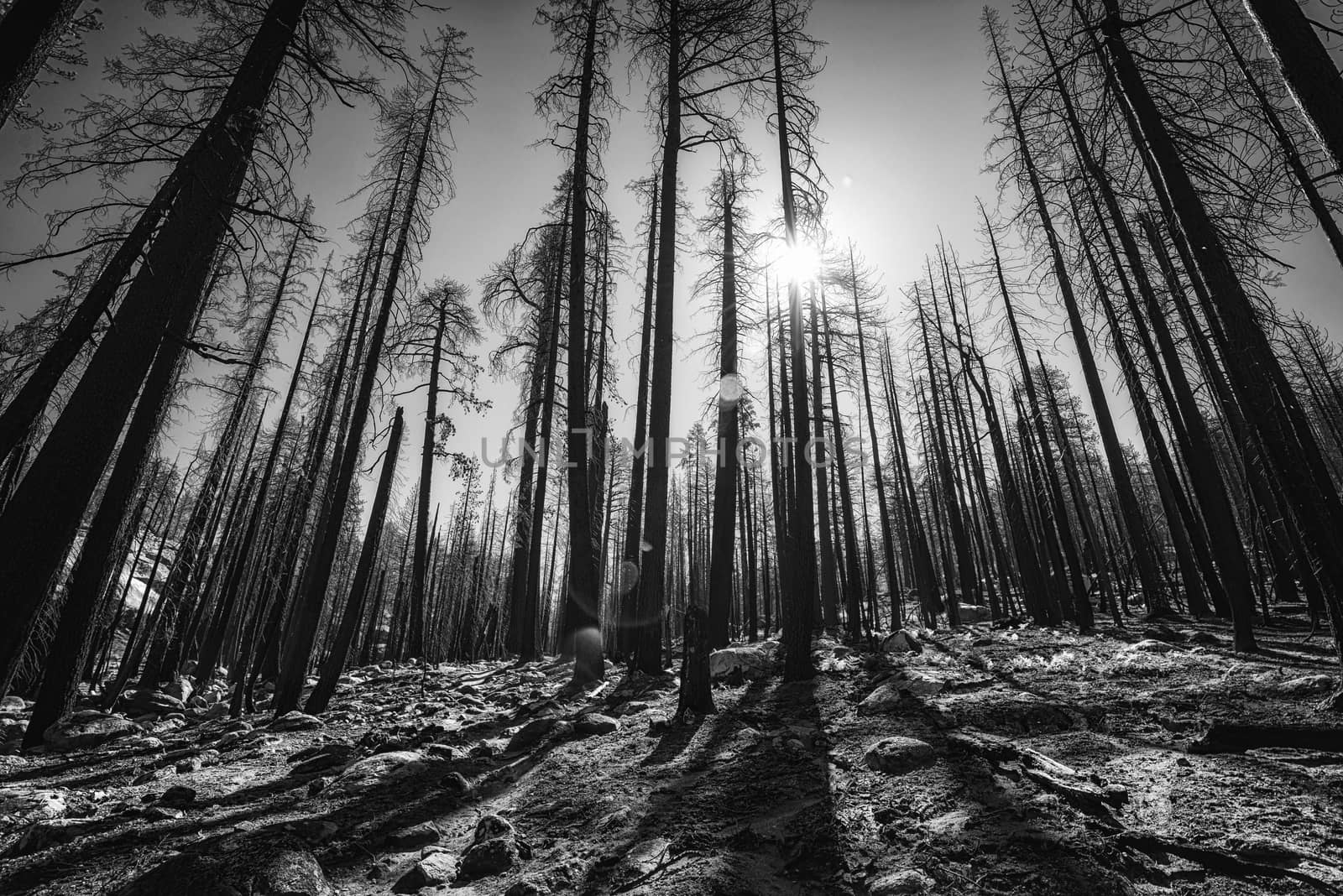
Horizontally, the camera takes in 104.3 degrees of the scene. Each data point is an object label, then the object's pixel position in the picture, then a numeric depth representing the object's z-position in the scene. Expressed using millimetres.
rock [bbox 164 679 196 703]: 11078
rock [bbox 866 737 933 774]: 3629
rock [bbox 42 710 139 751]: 6402
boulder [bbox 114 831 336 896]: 2381
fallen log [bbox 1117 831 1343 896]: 2041
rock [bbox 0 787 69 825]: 3672
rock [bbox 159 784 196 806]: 4027
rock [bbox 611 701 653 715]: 6297
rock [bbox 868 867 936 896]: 2213
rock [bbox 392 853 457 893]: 2688
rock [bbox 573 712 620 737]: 5492
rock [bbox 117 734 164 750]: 6174
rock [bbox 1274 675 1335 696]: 4254
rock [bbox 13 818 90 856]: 3090
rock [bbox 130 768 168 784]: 4730
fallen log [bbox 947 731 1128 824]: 2713
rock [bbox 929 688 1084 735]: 4223
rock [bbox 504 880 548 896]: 2491
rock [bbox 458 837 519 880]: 2799
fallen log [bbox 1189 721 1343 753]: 3250
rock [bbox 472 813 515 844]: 3107
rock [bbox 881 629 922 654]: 8930
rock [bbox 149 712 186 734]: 7539
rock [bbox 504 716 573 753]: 5367
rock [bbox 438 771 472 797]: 4148
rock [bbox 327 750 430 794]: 4230
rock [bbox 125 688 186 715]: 9297
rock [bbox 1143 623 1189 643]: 8133
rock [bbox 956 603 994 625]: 18812
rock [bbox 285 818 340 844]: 3213
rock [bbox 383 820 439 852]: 3193
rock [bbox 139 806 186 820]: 3680
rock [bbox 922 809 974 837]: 2641
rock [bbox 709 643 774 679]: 8086
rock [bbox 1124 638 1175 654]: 6606
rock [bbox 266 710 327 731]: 6684
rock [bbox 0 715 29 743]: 6875
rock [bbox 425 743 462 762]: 5074
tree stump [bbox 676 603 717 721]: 5648
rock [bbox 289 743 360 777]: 4930
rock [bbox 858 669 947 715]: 5328
